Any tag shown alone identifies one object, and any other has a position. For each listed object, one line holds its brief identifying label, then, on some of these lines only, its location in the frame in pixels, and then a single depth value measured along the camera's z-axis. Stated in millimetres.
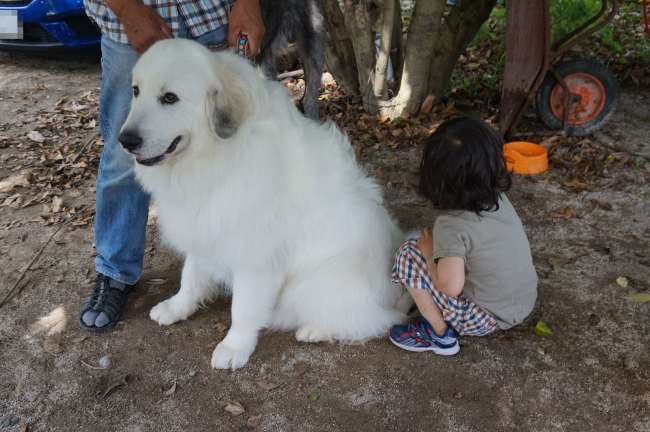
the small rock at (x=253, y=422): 2208
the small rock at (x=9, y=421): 2250
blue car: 5824
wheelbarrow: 3748
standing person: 2347
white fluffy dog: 1971
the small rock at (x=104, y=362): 2526
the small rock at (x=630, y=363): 2328
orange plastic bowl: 3820
